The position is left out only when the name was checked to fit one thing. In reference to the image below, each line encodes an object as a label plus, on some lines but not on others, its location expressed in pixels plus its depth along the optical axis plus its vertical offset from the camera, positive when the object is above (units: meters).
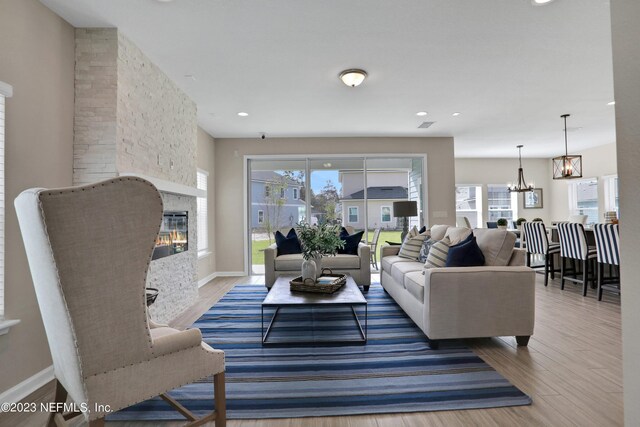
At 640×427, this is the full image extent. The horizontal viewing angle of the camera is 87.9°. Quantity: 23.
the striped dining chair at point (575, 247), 4.69 -0.47
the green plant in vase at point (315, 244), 3.47 -0.27
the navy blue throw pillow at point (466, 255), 3.02 -0.36
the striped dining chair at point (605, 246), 4.16 -0.39
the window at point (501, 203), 9.43 +0.39
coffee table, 2.88 -0.73
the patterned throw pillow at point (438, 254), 3.37 -0.38
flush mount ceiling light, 3.67 +1.59
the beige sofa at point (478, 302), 2.81 -0.73
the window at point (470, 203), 9.49 +0.40
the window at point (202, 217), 5.93 +0.06
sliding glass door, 6.80 +0.53
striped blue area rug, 2.03 -1.14
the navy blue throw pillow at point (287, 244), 5.33 -0.40
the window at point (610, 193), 7.90 +0.52
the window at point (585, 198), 8.46 +0.45
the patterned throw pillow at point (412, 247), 4.54 -0.41
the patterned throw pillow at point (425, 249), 4.31 -0.41
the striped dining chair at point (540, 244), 5.58 -0.50
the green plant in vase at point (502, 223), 7.41 -0.15
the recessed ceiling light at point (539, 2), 2.54 +1.65
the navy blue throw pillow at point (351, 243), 5.28 -0.40
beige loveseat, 4.93 -0.69
